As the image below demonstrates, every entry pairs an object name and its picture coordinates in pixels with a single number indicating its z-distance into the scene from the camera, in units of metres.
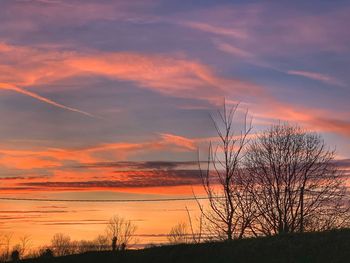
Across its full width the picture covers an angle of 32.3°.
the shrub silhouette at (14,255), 31.17
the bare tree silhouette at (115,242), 31.42
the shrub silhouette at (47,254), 30.73
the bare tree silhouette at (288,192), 47.16
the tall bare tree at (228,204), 35.97
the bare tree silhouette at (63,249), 52.84
